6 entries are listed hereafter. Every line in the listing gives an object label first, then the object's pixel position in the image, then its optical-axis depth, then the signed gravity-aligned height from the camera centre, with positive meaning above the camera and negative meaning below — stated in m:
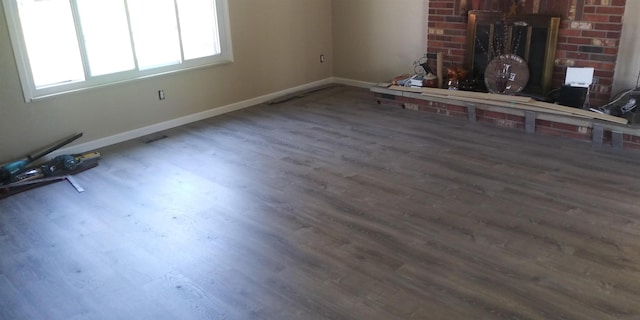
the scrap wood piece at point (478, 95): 4.74 -1.00
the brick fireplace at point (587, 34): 4.41 -0.44
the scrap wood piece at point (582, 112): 4.16 -1.05
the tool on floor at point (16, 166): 3.89 -1.19
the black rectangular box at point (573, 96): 4.45 -0.95
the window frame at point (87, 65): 4.02 -0.61
